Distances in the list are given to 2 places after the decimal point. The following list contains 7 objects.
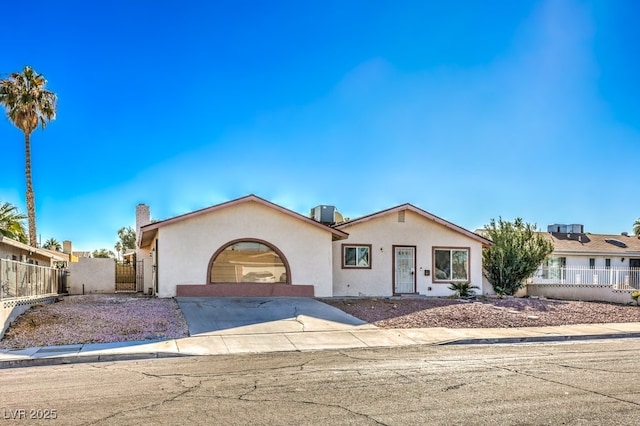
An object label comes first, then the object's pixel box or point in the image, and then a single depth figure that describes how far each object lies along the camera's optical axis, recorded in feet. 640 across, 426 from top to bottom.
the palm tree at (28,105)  100.48
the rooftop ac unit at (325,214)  86.17
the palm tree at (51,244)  216.95
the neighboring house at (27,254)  73.92
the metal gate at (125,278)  92.27
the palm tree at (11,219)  87.92
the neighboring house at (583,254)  87.66
